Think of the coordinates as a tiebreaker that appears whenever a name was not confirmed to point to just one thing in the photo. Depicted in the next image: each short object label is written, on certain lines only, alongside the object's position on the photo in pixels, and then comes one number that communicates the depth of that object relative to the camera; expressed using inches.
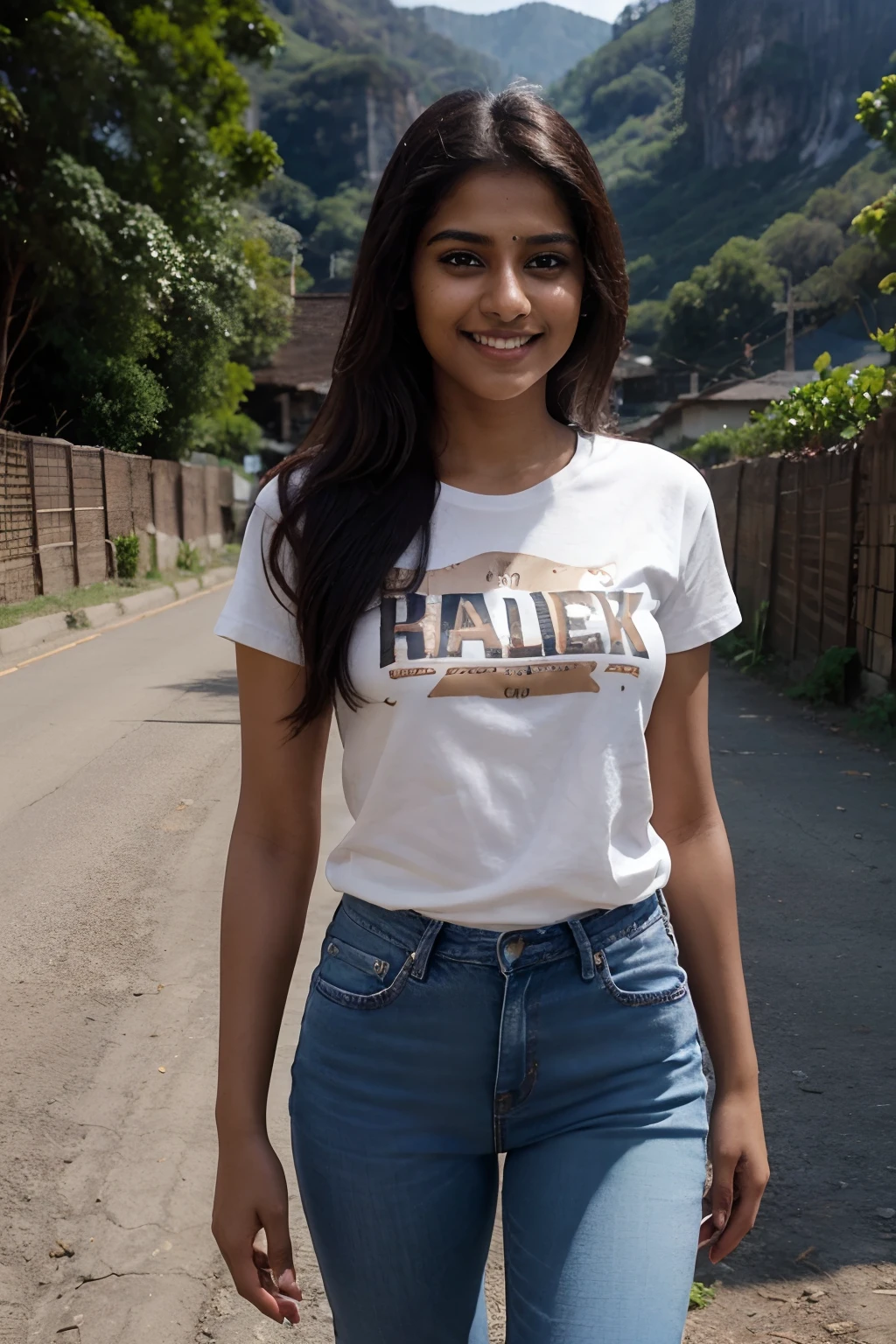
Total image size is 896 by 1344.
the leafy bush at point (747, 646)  501.4
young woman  57.3
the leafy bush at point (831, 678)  395.2
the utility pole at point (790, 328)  1464.1
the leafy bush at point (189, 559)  1003.9
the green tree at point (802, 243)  1683.1
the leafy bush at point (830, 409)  417.1
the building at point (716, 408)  1841.8
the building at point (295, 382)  1713.8
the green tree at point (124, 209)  776.3
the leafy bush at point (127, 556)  838.5
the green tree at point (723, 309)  1877.5
